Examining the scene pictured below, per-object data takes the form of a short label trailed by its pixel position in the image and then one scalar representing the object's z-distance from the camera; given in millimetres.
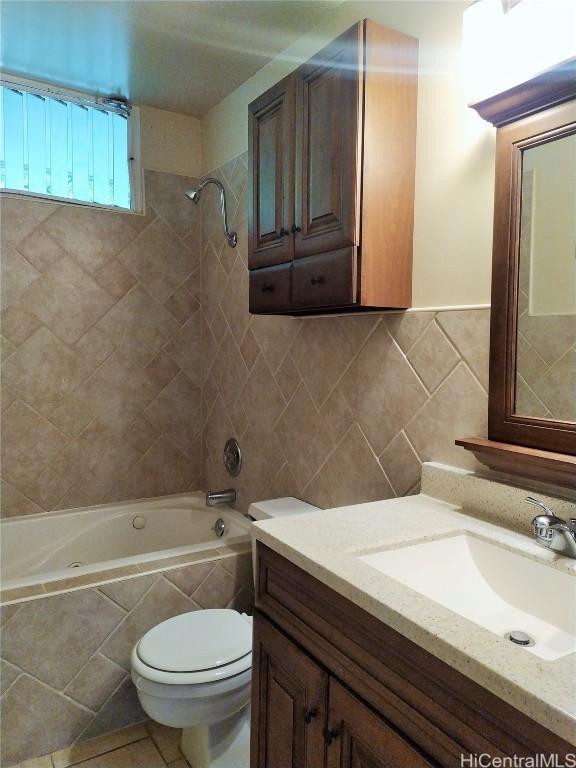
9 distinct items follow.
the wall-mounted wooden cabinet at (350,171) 1495
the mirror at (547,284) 1177
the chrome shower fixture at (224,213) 2578
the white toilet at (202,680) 1530
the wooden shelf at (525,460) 1147
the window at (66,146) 2596
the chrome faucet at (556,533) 1072
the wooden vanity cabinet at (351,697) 748
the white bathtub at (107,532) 2561
